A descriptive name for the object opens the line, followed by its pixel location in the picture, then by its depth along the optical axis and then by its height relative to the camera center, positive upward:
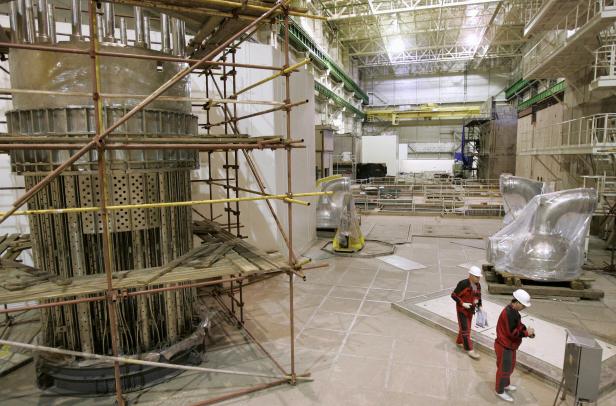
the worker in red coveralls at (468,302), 5.75 -2.13
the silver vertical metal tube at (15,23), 4.91 +1.84
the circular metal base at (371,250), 11.57 -2.79
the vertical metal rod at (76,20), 4.96 +1.88
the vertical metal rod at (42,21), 4.89 +1.84
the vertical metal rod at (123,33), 5.20 +1.81
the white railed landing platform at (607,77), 10.24 +2.25
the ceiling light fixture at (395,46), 29.53 +9.17
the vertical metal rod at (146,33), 5.36 +1.83
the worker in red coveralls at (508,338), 4.67 -2.18
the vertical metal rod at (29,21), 4.87 +1.83
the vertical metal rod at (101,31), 5.18 +1.80
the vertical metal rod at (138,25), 5.32 +1.93
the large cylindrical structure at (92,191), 4.95 -0.36
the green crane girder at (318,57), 18.17 +6.19
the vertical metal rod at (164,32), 5.71 +1.98
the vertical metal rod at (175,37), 5.80 +1.94
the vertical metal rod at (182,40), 5.91 +1.93
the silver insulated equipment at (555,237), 8.04 -1.63
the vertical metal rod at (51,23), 4.93 +1.83
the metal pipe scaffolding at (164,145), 3.83 +0.22
